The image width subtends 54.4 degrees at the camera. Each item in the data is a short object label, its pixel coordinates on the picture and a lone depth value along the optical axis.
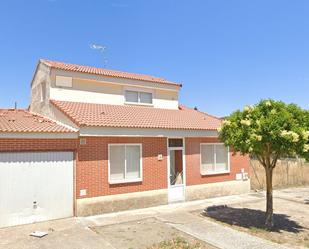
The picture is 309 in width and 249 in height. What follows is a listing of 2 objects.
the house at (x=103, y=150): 10.90
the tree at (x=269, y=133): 10.14
